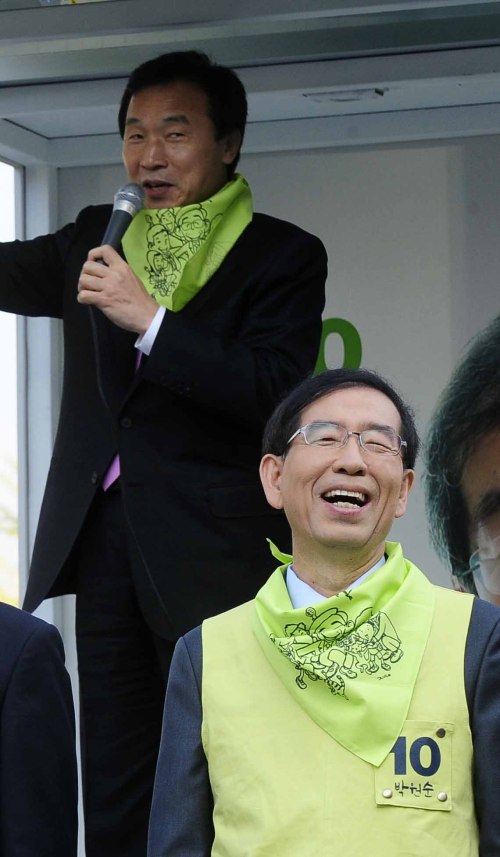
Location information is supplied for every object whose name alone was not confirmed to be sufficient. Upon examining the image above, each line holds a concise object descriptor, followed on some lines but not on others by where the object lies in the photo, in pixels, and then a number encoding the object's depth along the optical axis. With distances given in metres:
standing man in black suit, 6.22
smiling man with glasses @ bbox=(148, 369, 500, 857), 5.48
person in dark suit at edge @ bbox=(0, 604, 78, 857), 5.52
